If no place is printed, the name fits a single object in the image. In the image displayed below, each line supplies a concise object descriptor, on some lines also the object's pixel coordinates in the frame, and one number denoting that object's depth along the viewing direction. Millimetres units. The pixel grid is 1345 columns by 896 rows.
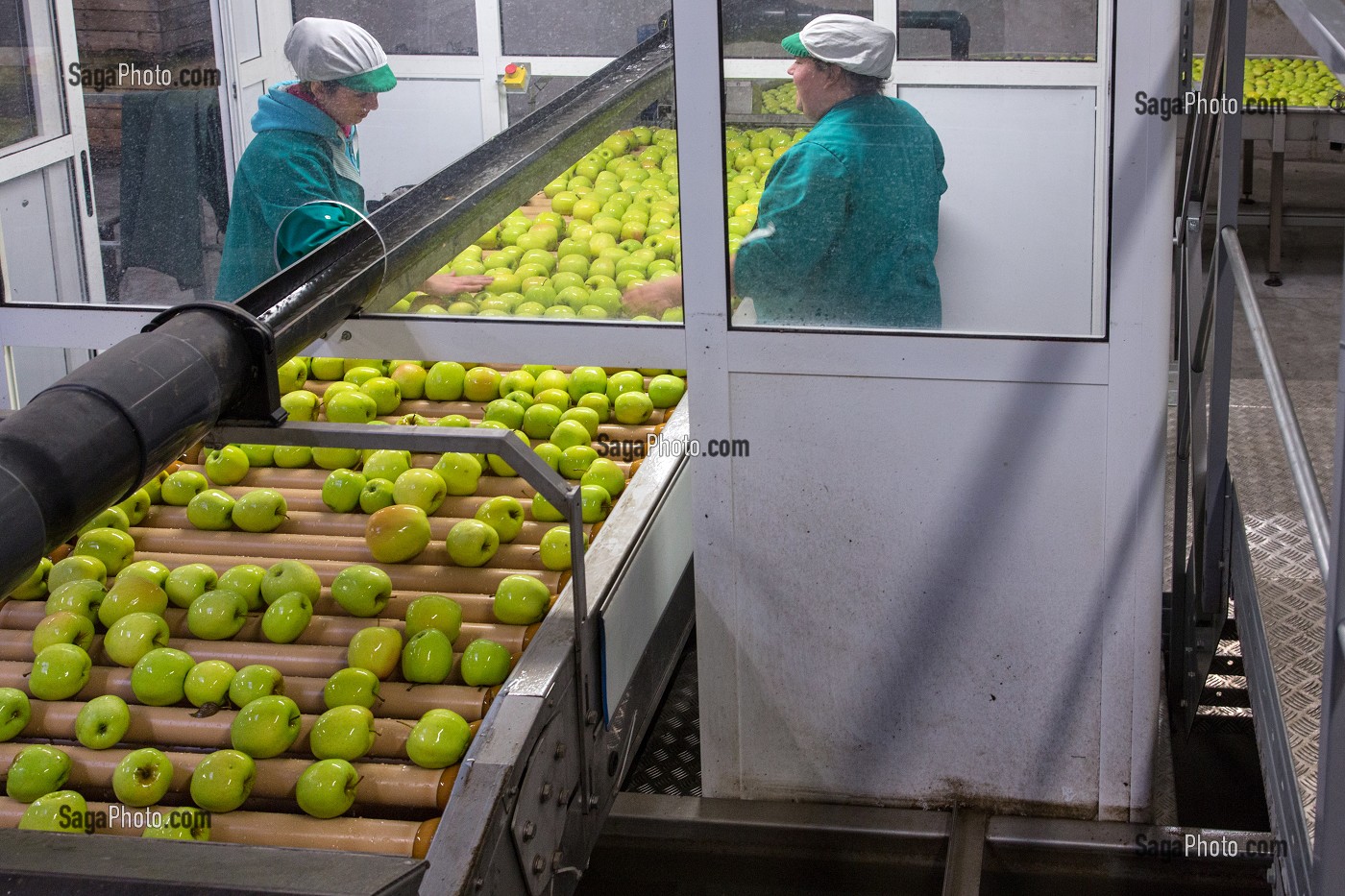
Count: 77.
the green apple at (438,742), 1976
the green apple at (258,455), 2844
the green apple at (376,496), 2580
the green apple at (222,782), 1932
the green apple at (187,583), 2330
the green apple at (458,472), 2639
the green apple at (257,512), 2568
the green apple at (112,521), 2570
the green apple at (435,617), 2227
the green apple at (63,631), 2229
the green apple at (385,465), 2670
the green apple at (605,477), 2668
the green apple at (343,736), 1999
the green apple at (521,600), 2258
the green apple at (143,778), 1938
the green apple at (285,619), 2240
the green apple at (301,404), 2854
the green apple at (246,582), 2332
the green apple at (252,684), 2078
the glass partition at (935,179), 2320
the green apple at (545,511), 2577
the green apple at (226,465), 2723
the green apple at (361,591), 2291
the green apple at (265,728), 1996
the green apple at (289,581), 2320
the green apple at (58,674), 2148
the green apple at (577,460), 2695
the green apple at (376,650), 2158
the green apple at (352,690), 2084
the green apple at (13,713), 2072
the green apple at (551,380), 3045
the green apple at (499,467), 2732
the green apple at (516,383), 3010
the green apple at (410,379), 3016
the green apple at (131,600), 2281
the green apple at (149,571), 2363
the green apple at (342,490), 2586
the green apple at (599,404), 2973
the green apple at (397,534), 2410
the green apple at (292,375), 2998
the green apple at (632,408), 2926
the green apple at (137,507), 2623
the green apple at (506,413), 2854
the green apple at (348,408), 2807
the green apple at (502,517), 2500
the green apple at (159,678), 2121
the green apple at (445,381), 2990
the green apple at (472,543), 2396
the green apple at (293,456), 2820
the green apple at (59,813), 1896
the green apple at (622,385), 3047
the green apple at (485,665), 2137
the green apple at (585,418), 2857
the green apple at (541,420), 2838
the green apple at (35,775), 1966
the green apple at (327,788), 1922
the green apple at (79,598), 2312
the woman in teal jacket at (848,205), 2363
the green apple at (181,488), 2705
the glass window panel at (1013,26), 2297
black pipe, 1410
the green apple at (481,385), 3006
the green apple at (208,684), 2117
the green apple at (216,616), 2248
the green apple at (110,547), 2482
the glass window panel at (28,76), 2754
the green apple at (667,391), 3012
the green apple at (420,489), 2553
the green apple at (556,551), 2379
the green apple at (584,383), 3023
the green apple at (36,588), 2451
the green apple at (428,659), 2156
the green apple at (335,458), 2803
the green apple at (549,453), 2701
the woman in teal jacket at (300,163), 2654
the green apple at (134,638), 2197
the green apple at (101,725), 2045
